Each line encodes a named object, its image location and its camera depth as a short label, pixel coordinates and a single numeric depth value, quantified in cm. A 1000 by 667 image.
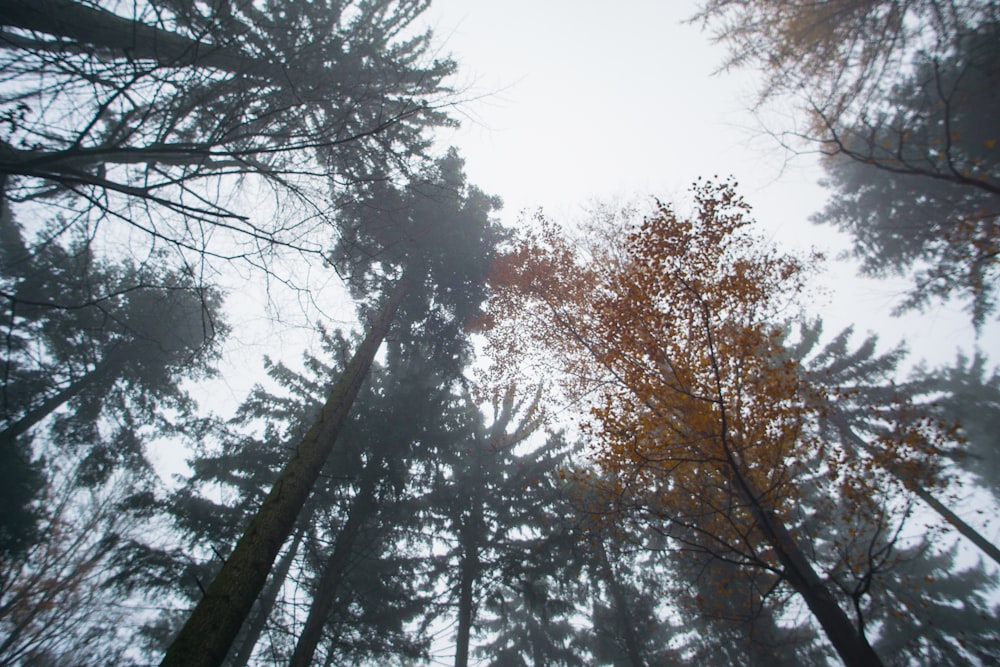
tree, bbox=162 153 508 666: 354
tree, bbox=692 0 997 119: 551
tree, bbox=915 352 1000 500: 1681
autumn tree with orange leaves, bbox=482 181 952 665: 434
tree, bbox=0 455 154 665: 995
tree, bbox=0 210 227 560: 910
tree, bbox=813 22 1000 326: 570
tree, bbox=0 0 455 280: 232
